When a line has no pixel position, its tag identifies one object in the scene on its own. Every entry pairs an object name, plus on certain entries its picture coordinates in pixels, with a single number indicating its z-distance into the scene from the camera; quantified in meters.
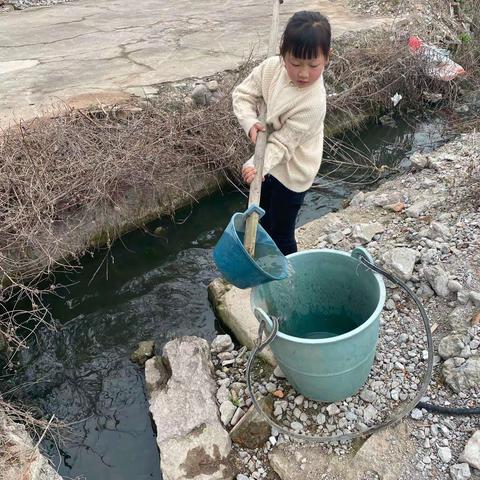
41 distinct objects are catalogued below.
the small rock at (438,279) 2.70
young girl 1.99
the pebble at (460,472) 2.00
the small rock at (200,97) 4.43
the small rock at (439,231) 3.06
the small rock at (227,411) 2.43
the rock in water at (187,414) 2.28
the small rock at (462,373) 2.27
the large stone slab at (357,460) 2.12
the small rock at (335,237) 3.38
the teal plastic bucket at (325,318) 2.05
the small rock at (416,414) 2.25
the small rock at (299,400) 2.41
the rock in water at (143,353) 2.97
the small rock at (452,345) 2.39
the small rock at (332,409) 2.34
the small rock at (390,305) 2.75
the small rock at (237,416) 2.41
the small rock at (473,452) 2.01
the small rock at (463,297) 2.59
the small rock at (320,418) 2.32
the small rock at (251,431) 2.32
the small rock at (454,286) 2.64
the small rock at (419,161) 4.36
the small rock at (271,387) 2.50
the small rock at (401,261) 2.81
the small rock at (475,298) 2.52
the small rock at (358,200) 4.03
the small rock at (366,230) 3.32
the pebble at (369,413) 2.30
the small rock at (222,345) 2.81
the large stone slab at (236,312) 2.81
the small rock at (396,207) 3.66
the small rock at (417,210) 3.50
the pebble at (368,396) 2.37
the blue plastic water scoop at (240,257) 1.92
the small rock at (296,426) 2.32
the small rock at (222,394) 2.52
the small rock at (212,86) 4.56
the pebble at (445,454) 2.08
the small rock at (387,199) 3.81
